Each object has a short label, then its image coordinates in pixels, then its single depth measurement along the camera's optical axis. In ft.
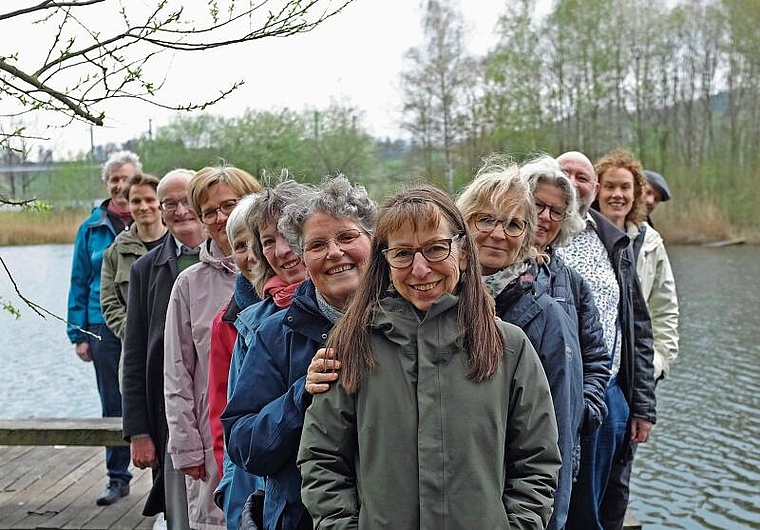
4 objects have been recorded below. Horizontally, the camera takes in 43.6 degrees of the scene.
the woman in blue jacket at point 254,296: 8.37
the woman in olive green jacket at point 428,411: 6.63
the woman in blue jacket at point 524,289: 7.91
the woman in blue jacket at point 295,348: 7.22
